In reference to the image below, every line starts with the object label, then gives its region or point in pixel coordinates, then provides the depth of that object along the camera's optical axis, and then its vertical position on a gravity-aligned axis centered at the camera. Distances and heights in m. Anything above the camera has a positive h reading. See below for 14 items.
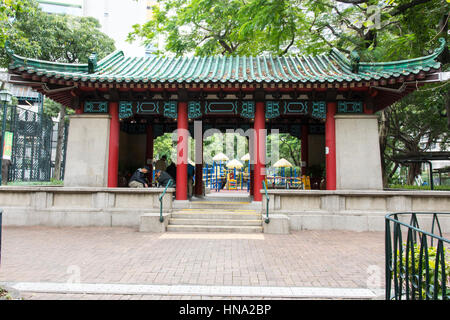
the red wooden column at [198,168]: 13.55 +0.48
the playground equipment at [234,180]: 14.20 -0.06
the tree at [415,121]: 16.48 +4.40
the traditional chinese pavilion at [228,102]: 9.62 +2.82
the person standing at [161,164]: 13.46 +0.62
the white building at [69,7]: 48.94 +28.24
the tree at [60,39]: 17.34 +8.95
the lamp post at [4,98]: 12.00 +3.20
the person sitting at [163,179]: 10.92 -0.05
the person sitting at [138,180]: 10.85 -0.10
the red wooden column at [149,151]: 14.82 +1.32
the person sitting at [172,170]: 13.23 +0.35
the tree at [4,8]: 7.29 +4.20
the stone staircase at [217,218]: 8.88 -1.27
